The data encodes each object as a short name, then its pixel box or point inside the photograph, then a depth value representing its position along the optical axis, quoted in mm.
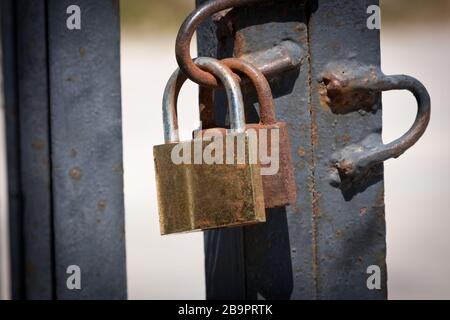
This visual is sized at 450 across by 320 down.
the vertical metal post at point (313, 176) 718
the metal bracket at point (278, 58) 711
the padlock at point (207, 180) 692
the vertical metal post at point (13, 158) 788
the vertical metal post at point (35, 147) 778
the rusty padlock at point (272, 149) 697
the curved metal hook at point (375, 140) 716
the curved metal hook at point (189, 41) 694
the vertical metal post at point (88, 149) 772
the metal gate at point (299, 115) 717
